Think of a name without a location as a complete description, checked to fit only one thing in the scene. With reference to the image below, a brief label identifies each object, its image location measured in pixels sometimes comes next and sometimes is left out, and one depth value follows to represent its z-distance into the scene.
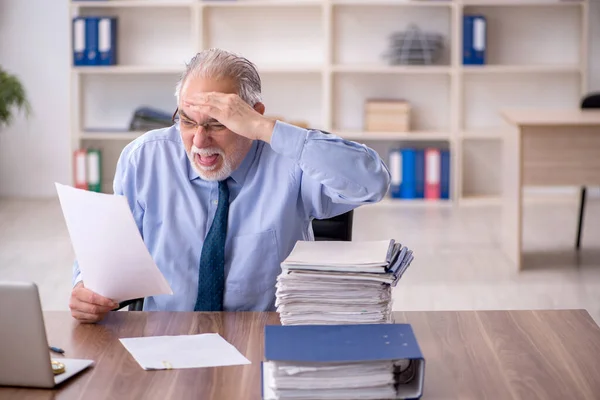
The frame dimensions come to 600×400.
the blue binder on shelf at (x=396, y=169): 6.61
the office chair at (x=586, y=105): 5.15
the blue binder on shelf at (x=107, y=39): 6.55
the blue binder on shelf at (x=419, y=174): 6.62
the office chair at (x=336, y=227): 2.74
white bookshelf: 6.65
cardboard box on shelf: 6.59
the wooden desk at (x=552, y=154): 4.73
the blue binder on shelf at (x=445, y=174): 6.59
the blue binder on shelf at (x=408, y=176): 6.59
